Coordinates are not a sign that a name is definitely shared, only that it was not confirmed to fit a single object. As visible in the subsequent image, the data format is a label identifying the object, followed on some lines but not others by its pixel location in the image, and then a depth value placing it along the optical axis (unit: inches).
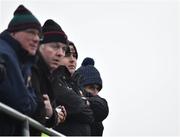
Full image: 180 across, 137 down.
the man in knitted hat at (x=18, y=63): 504.7
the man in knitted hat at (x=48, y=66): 552.1
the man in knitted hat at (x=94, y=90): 693.9
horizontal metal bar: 476.4
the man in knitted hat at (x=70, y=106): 633.6
